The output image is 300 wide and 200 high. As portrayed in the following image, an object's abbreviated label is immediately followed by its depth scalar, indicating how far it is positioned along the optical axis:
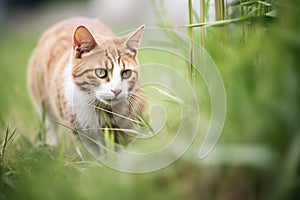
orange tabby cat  1.65
